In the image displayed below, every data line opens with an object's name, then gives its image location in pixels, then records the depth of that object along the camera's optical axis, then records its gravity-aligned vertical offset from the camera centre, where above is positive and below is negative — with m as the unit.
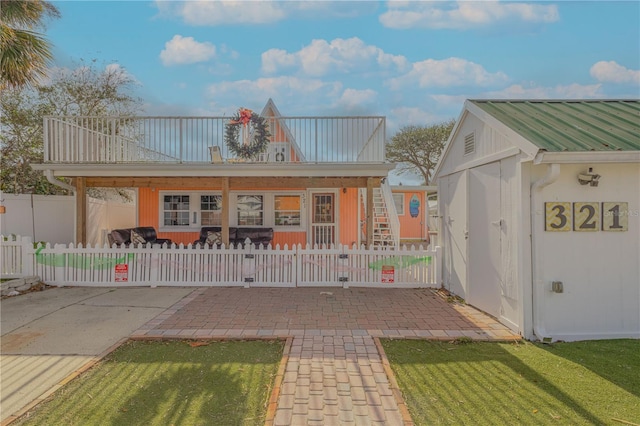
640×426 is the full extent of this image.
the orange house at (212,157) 7.81 +1.58
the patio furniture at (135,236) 9.29 -0.50
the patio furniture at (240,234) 10.45 -0.51
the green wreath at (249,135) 8.12 +2.15
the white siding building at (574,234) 4.14 -0.23
